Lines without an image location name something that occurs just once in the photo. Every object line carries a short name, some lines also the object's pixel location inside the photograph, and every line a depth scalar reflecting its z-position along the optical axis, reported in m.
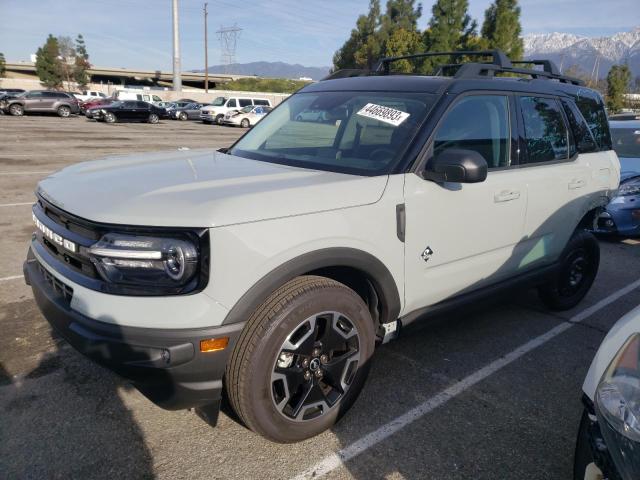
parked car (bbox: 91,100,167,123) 29.16
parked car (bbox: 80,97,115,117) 33.55
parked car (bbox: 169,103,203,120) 36.69
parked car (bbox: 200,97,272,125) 33.09
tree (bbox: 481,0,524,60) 32.81
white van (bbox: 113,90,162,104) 41.11
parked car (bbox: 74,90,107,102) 48.78
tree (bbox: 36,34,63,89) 69.44
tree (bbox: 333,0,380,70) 58.50
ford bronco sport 2.13
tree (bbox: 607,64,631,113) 30.34
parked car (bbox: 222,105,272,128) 31.78
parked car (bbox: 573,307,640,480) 1.57
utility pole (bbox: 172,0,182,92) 52.19
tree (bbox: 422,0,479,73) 38.22
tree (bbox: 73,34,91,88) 73.06
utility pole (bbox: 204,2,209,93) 60.22
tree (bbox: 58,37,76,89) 71.06
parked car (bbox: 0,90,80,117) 30.20
